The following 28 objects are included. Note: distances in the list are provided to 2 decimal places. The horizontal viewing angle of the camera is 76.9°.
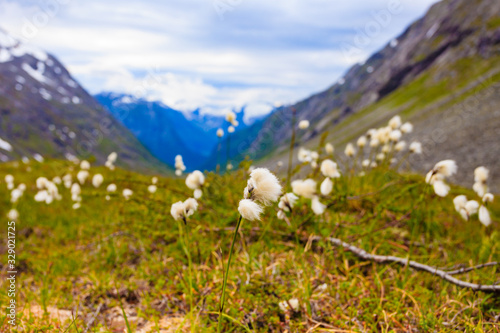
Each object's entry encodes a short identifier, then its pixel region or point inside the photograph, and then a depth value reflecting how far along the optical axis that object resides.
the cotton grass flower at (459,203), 3.59
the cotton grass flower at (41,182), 5.71
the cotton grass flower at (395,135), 5.60
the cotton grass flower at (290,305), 2.84
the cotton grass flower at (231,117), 5.34
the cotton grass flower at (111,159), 7.85
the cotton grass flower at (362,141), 6.30
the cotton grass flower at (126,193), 5.04
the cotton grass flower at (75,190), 5.86
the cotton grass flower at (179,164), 5.34
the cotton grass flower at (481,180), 3.84
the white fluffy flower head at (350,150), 5.85
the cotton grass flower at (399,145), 5.90
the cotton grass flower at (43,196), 5.57
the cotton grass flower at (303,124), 5.31
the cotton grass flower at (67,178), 6.46
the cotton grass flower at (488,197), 3.32
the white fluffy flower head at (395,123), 5.89
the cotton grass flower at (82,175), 6.19
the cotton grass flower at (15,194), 6.72
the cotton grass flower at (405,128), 5.75
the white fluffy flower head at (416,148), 5.79
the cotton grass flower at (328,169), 3.89
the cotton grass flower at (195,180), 3.82
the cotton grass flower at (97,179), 5.70
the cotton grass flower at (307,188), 3.58
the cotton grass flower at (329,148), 5.83
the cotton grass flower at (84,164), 7.60
